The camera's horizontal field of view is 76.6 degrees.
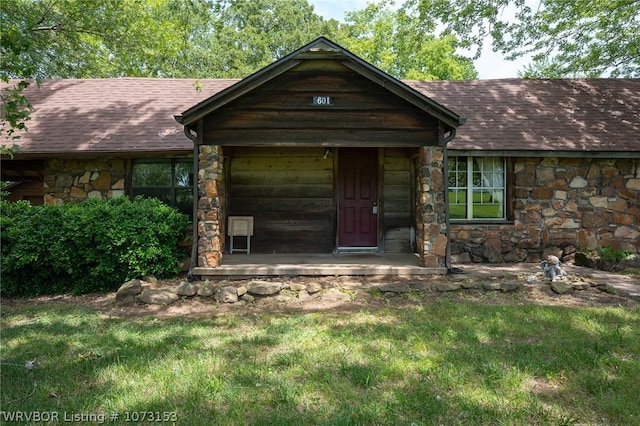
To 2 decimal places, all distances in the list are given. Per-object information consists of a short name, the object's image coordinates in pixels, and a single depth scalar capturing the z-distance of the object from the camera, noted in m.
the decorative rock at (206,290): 6.39
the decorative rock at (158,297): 6.11
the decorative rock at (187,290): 6.38
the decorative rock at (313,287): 6.62
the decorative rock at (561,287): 6.40
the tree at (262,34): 26.70
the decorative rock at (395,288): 6.57
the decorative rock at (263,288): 6.46
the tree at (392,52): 26.03
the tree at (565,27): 11.75
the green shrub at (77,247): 6.84
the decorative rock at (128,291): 6.29
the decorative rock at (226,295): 6.27
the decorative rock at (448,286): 6.61
